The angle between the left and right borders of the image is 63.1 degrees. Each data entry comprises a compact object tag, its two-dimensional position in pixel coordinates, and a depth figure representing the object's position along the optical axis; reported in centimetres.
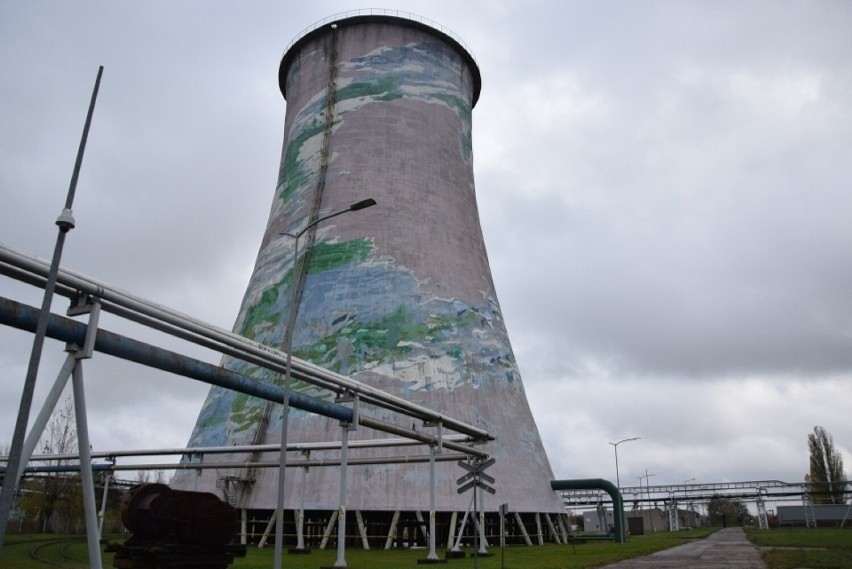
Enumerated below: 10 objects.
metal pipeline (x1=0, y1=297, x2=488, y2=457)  929
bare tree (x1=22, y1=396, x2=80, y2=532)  3753
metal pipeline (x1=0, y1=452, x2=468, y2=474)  2191
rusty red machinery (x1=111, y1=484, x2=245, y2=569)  1161
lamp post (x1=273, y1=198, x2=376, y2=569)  1164
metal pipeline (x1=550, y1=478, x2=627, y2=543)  3266
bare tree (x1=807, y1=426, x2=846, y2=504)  7594
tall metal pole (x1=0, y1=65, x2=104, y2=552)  687
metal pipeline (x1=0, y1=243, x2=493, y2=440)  947
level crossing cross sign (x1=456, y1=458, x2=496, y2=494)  1490
